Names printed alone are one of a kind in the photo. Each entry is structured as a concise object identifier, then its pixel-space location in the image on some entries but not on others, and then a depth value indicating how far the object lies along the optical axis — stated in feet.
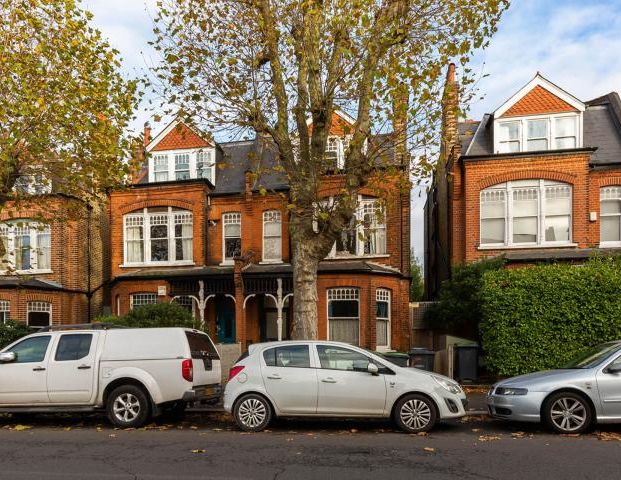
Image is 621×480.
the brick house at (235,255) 59.41
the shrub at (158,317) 46.42
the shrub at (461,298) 52.49
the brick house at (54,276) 64.13
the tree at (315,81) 35.04
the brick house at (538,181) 55.88
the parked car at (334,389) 27.27
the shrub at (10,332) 47.60
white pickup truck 29.71
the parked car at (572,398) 26.27
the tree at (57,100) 38.88
